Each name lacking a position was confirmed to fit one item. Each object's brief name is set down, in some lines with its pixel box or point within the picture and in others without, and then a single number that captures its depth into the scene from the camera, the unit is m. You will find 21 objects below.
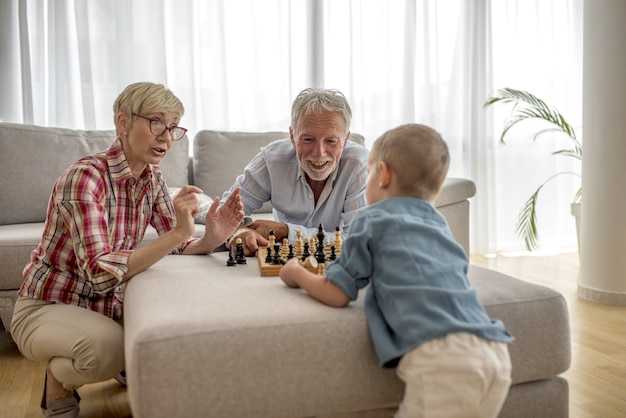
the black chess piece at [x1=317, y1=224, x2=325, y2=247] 1.92
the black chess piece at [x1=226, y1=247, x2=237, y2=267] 1.94
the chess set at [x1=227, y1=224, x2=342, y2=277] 1.77
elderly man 2.15
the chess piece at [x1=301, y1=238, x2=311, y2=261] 1.93
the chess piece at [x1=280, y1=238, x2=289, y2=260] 1.88
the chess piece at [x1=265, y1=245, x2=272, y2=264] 1.83
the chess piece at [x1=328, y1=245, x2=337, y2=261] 1.92
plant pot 4.07
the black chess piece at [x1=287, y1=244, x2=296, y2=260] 1.93
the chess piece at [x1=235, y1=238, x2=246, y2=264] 1.98
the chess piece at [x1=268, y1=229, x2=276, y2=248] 1.91
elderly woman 1.67
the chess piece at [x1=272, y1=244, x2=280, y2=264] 1.82
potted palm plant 4.34
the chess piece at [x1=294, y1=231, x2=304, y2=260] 1.97
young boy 1.24
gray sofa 1.49
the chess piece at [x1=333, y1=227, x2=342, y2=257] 1.92
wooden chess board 1.71
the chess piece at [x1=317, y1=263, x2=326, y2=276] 1.70
